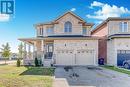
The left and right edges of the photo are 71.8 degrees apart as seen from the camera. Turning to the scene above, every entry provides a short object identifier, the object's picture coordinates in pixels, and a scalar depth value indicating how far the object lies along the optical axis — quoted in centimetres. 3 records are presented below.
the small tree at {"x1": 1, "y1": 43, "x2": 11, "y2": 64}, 1839
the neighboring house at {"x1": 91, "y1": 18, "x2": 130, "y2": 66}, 1238
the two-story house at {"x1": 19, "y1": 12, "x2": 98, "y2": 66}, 1290
